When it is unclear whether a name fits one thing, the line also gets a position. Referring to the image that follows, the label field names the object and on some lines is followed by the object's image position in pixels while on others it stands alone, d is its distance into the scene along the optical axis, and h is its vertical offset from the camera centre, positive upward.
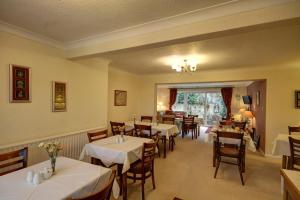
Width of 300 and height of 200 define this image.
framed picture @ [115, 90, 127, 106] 5.13 +0.01
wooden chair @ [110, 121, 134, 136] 4.04 -0.77
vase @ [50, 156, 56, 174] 1.67 -0.67
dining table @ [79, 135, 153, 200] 2.34 -0.86
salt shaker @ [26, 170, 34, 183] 1.46 -0.74
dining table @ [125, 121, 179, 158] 4.26 -0.84
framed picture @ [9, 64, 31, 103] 2.41 +0.21
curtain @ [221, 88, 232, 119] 8.97 +0.16
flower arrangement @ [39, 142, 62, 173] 1.64 -0.55
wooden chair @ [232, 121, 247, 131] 4.56 -0.72
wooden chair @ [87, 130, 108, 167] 2.74 -0.76
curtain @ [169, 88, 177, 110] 10.44 +0.20
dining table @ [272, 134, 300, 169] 2.89 -0.89
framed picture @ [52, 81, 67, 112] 2.99 +0.03
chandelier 3.82 +0.82
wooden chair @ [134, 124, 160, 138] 3.95 -0.87
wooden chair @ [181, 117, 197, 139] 6.61 -1.05
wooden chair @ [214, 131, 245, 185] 3.04 -1.04
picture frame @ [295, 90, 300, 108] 4.13 +0.06
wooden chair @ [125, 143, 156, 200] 2.39 -1.04
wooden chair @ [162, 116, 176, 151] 4.86 -0.82
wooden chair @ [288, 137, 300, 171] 2.53 -0.83
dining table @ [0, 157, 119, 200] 1.27 -0.79
